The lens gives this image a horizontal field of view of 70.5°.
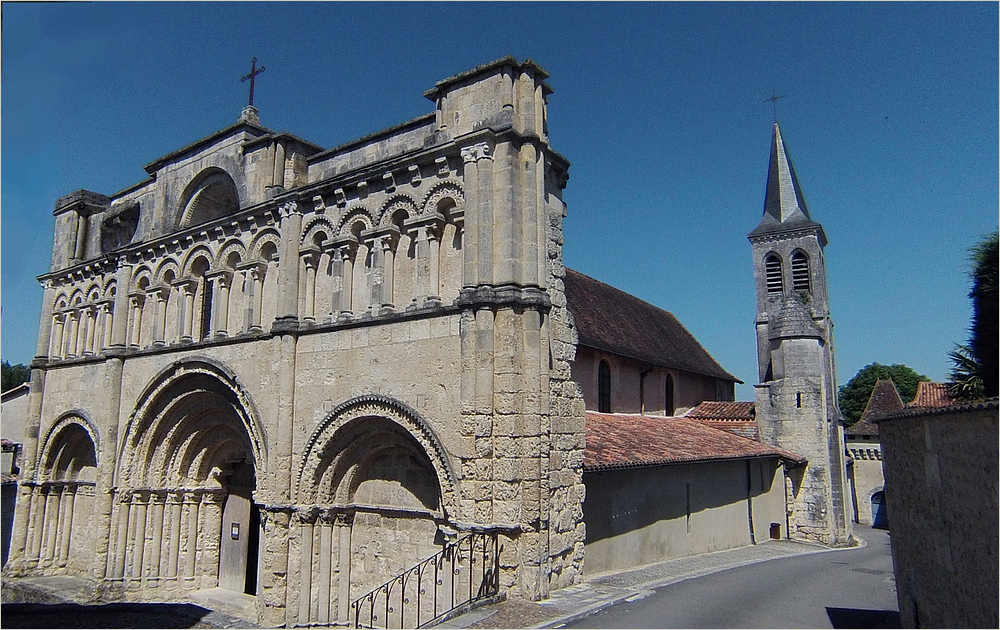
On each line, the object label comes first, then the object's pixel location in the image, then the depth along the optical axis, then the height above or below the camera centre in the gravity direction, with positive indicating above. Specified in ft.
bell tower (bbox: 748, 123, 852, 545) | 72.43 +3.45
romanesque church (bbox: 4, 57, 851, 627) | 35.58 +3.51
